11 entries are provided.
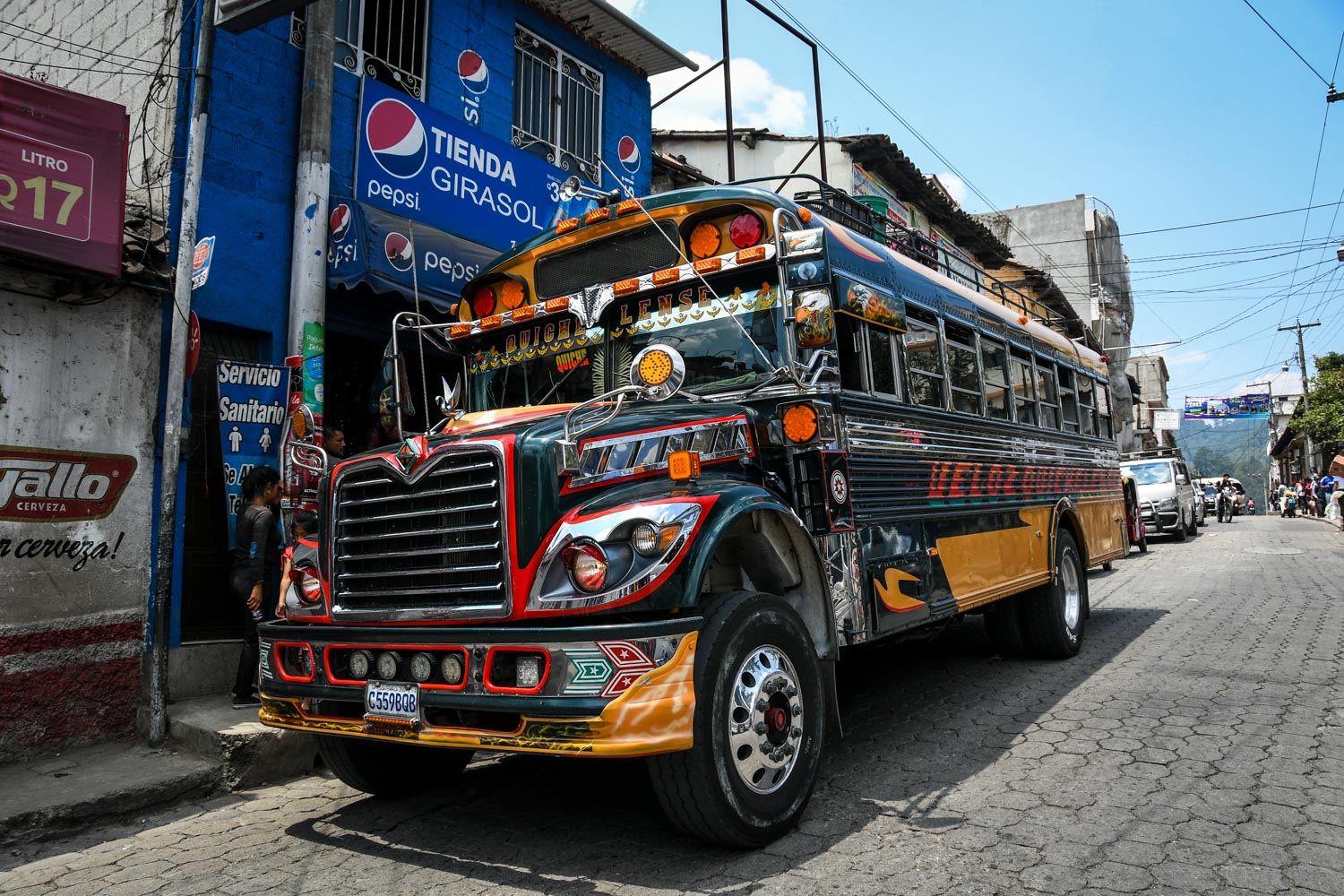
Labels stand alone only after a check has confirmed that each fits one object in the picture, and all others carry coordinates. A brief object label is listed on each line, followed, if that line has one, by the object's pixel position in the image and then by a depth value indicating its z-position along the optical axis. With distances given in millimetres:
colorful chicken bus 3307
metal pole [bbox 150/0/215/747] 5625
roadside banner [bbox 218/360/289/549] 6629
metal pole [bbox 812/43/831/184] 15656
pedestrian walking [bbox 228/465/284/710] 6035
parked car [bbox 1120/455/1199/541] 20719
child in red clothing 4246
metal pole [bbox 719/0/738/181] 13883
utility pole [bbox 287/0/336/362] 7211
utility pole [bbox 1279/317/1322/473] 53094
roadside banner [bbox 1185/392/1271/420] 58875
